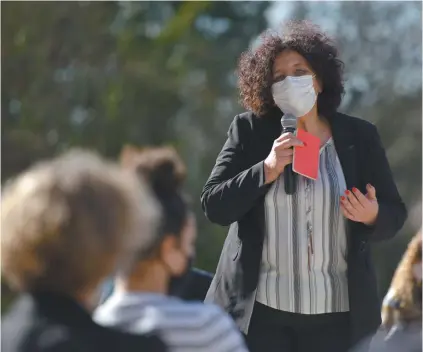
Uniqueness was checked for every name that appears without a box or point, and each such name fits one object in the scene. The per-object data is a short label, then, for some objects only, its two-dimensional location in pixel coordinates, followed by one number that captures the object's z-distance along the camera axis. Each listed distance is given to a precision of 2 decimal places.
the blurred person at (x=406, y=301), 9.16
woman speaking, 8.54
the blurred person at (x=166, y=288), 7.66
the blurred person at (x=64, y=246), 7.46
